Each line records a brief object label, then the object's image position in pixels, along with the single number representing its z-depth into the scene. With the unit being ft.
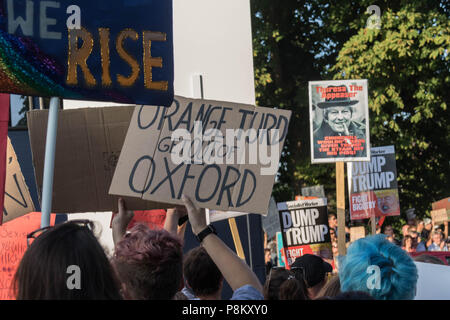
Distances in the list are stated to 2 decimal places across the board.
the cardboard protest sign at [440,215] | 42.73
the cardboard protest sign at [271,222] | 44.75
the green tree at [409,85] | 47.70
